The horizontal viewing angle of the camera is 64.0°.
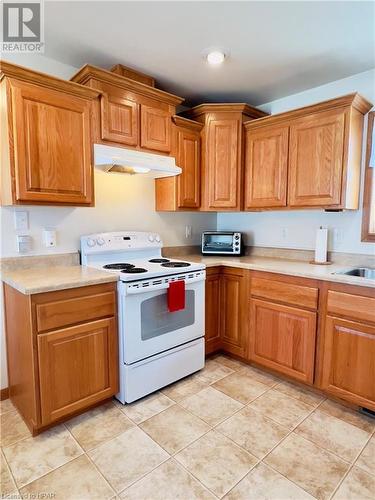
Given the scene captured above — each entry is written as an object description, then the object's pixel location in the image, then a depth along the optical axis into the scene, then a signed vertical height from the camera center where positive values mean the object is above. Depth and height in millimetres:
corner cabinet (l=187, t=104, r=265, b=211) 2762 +639
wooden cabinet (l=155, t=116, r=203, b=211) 2686 +407
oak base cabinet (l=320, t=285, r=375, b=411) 1905 -824
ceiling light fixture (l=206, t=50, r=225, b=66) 2069 +1149
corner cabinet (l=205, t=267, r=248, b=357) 2648 -815
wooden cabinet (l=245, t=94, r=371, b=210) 2229 +527
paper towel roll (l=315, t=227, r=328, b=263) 2510 -195
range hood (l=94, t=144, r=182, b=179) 2076 +421
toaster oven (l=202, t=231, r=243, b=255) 3004 -224
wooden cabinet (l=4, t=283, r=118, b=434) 1702 -798
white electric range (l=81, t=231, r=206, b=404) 2025 -682
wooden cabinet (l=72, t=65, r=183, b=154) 2143 +862
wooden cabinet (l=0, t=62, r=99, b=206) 1779 +512
